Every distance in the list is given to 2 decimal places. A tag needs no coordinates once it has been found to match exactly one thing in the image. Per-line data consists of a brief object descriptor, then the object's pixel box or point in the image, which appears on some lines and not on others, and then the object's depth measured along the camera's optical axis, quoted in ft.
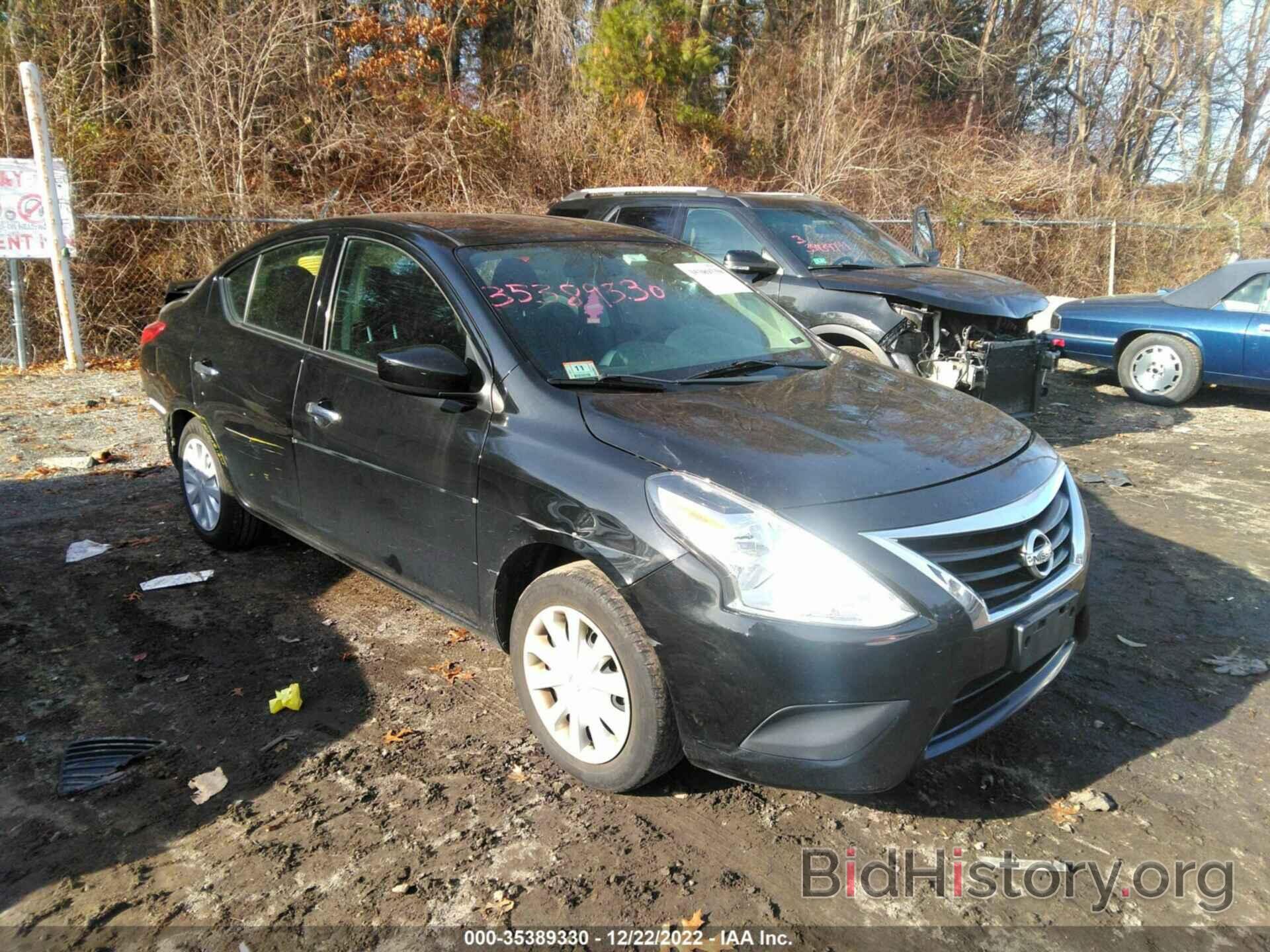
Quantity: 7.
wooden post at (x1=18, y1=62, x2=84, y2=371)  30.81
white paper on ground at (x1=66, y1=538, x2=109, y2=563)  17.10
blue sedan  30.32
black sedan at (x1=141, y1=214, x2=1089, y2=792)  8.94
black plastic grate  10.61
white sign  31.94
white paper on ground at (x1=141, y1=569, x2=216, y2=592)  15.89
